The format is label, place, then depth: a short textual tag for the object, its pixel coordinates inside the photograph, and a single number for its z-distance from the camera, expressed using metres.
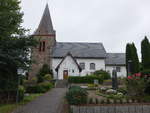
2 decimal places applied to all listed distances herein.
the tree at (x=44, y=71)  34.50
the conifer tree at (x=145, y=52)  19.34
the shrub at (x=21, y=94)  13.05
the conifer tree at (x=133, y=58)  29.31
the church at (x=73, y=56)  38.22
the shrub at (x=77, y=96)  8.59
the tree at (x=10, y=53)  11.65
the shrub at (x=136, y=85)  11.77
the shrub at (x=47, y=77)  31.07
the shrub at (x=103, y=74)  34.28
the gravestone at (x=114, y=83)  19.63
